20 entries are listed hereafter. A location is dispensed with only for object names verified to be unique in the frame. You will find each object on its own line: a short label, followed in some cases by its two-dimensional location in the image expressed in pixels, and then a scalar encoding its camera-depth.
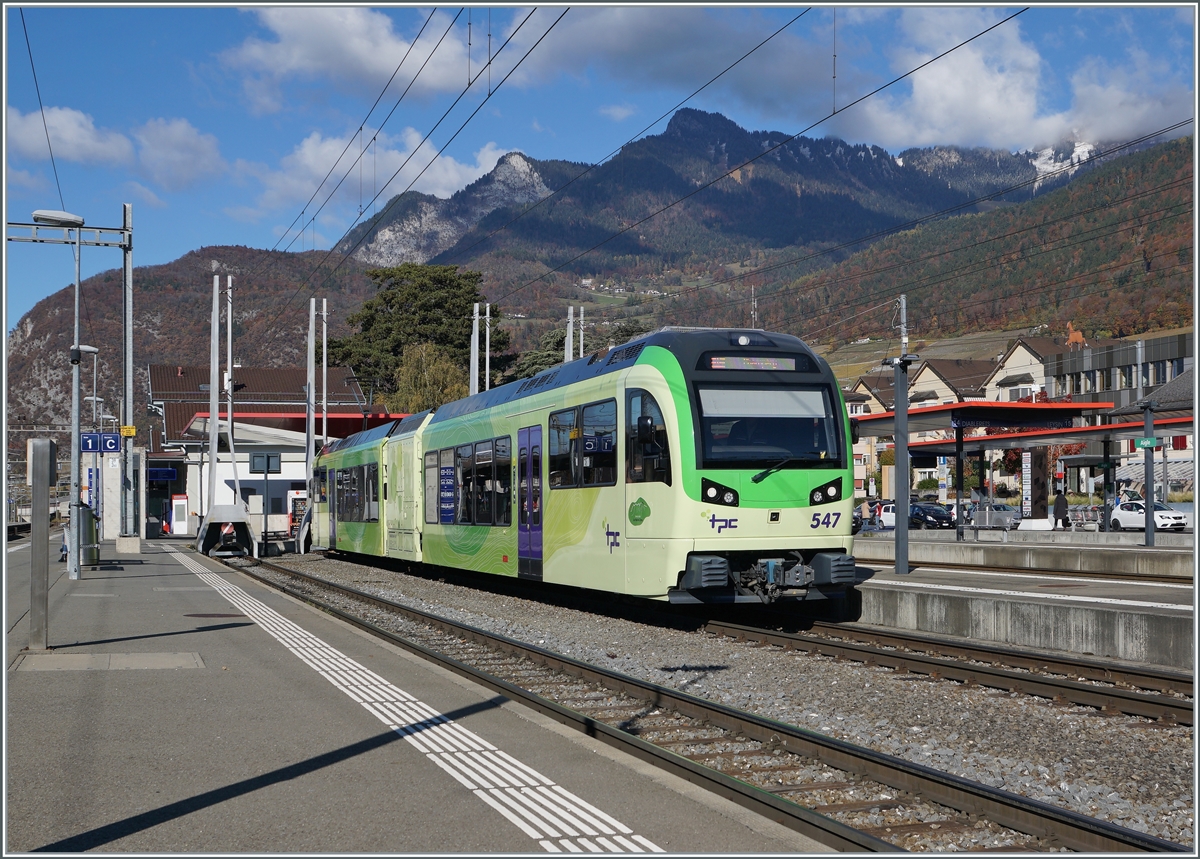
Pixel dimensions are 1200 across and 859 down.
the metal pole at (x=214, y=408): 43.06
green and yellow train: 13.91
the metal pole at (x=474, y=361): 39.21
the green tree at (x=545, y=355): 81.88
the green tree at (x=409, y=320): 92.75
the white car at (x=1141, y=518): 43.91
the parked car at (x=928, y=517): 51.25
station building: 53.16
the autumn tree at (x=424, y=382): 73.00
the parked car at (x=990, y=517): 42.44
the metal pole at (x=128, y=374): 35.82
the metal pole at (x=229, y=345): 47.53
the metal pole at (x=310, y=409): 48.38
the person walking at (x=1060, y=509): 39.69
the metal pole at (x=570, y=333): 40.25
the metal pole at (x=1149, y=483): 25.53
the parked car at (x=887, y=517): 54.78
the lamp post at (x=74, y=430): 24.19
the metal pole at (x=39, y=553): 12.51
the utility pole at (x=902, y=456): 19.41
